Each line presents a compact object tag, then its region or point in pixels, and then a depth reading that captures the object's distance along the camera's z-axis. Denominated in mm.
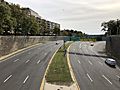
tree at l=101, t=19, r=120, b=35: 50932
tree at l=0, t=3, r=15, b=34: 22083
